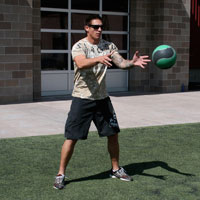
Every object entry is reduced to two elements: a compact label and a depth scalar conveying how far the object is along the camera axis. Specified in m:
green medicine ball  5.97
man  4.89
